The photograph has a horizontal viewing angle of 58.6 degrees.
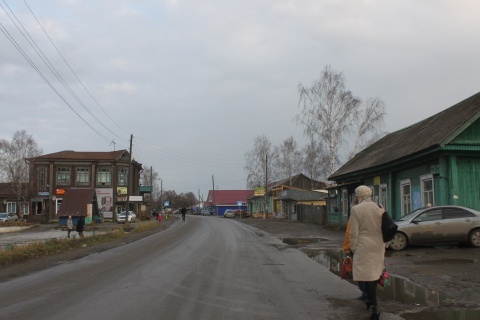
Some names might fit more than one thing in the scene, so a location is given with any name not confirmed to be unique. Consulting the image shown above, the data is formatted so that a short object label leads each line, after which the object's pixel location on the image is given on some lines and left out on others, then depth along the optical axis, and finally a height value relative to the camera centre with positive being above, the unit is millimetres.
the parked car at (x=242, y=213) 78475 -3166
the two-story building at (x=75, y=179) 64062 +2728
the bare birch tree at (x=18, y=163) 62656 +4995
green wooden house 16734 +1387
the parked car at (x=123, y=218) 55888 -2794
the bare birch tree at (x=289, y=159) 70312 +6011
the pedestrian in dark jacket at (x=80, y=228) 25562 -1863
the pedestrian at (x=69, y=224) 26081 -1661
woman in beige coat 5926 -722
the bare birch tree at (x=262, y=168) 74000 +4841
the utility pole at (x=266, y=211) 60875 -2163
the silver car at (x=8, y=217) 56094 -2630
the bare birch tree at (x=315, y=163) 60462 +4771
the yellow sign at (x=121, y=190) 67312 +1024
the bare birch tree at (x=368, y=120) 39259 +6833
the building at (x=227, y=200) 104938 -982
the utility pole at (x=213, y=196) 102038 +12
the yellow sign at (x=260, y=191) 70062 +786
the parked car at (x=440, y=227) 14055 -1059
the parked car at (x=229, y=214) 75606 -3178
